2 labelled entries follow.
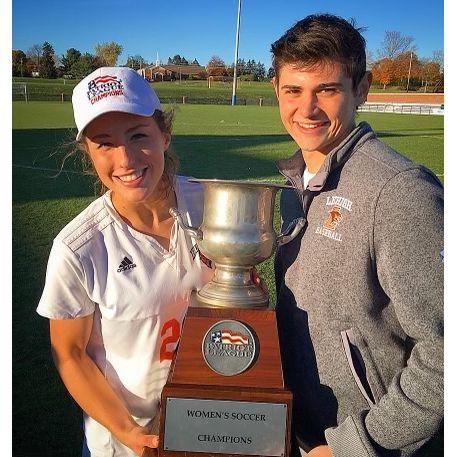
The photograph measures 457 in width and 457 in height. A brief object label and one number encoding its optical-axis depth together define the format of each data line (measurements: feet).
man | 3.91
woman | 4.69
